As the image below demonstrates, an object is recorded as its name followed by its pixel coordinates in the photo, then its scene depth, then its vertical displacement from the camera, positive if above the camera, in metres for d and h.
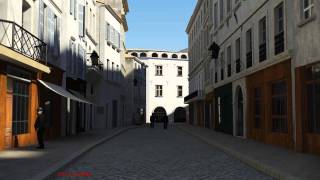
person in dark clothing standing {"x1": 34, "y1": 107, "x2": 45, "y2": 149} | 10.04 -0.73
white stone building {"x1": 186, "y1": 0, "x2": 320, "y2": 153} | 9.17 +1.46
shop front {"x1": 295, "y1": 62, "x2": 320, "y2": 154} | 8.80 -0.09
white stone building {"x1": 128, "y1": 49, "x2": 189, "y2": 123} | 46.45 +3.54
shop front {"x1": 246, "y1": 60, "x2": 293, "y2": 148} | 10.33 +0.00
